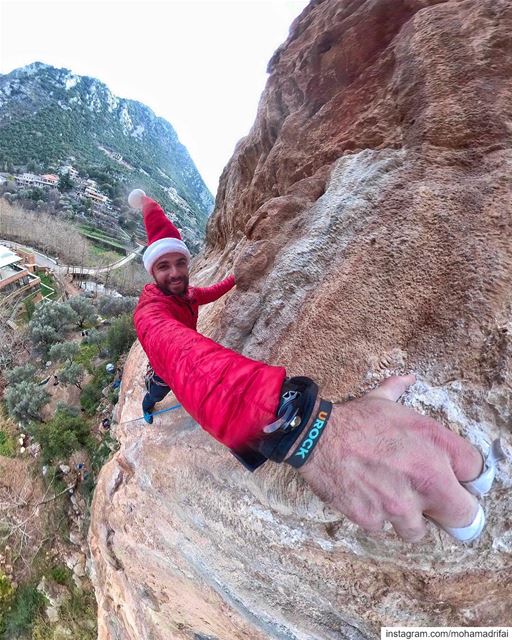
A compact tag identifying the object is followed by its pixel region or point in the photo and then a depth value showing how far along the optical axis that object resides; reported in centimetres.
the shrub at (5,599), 825
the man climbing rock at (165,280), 218
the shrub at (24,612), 802
